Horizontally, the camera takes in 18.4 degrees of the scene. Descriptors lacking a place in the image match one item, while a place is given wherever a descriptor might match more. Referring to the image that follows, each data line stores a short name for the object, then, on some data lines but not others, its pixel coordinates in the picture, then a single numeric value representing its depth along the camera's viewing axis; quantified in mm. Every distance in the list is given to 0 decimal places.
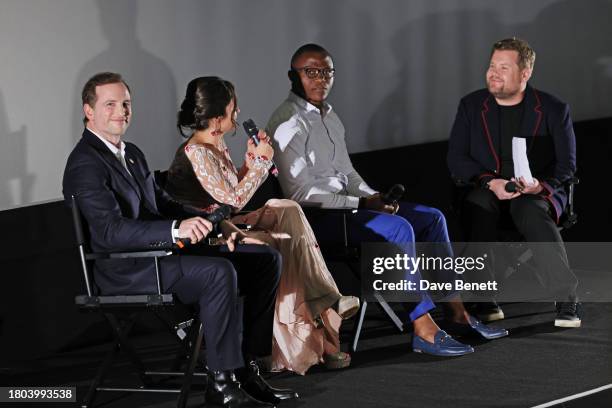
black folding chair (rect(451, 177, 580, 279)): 9423
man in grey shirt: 8284
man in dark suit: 6792
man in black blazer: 9165
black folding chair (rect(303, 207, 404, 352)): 8372
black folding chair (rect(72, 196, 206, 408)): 6817
